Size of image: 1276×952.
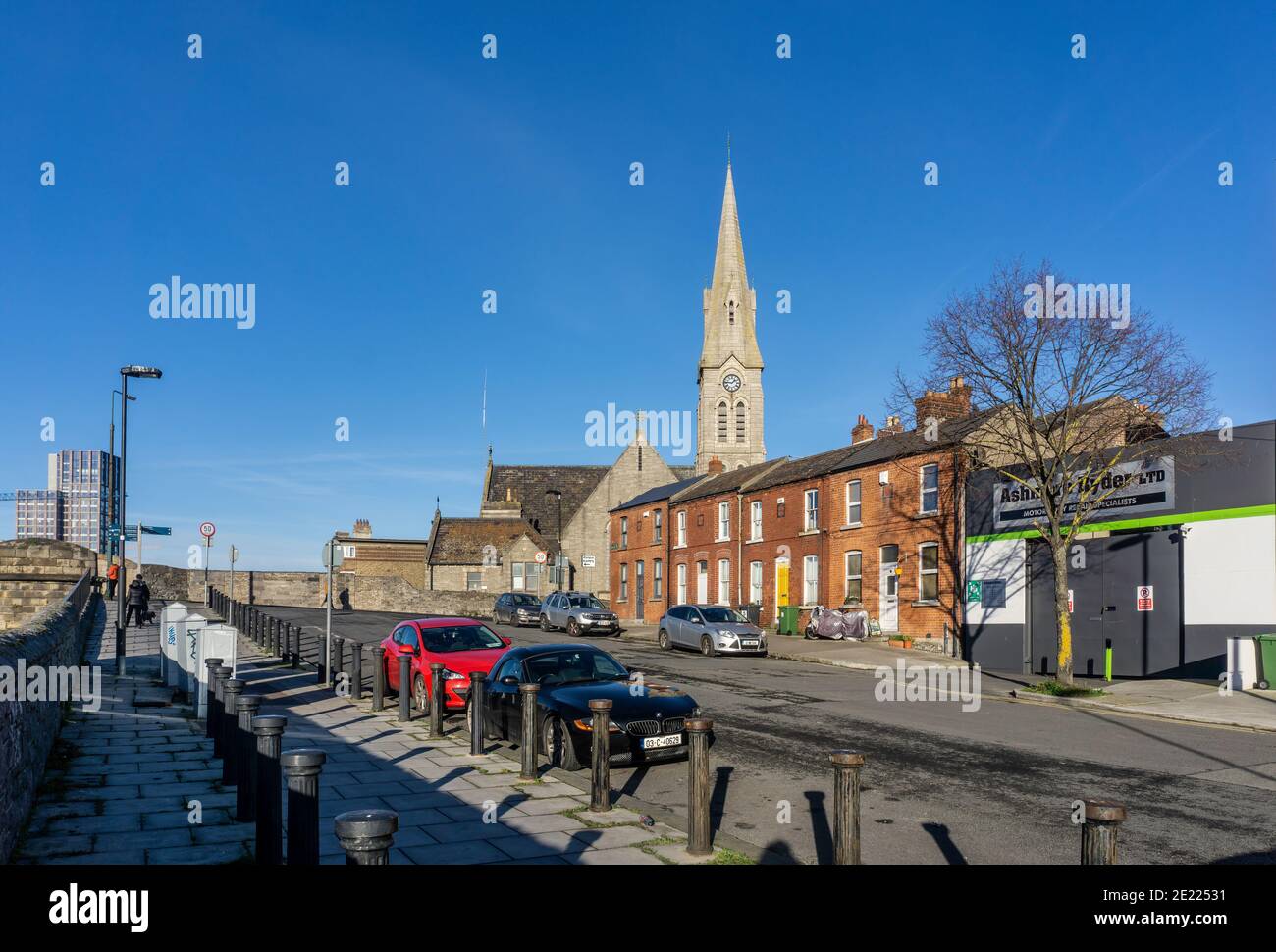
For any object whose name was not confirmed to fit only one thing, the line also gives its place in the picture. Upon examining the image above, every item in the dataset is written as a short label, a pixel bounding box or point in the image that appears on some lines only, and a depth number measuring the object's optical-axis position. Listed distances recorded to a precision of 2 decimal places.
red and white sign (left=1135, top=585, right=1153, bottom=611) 20.64
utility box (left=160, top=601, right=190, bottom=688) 16.33
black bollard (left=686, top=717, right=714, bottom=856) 6.96
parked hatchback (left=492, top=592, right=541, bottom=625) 39.97
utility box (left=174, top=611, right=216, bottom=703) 14.83
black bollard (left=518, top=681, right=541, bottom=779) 9.90
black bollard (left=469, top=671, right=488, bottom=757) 11.48
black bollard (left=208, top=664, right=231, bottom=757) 10.70
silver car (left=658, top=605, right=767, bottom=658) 26.70
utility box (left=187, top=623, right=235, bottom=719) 13.80
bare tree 18.59
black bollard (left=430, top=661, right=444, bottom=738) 12.78
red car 14.64
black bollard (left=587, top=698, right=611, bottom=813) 8.39
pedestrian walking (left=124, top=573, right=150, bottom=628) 31.84
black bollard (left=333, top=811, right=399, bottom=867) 4.19
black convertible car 10.42
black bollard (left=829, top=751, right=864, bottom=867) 5.91
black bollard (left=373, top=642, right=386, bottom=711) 15.31
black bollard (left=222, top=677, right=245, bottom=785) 9.34
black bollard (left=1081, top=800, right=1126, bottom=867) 4.16
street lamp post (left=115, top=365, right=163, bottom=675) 18.84
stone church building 58.12
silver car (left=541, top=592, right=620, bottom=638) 35.25
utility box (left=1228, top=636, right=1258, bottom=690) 18.08
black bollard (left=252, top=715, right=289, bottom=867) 6.46
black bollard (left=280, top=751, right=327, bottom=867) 5.53
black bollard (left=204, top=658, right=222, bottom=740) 11.33
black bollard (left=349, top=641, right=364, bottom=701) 16.28
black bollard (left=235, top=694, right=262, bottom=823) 7.95
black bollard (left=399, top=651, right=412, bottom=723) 14.09
